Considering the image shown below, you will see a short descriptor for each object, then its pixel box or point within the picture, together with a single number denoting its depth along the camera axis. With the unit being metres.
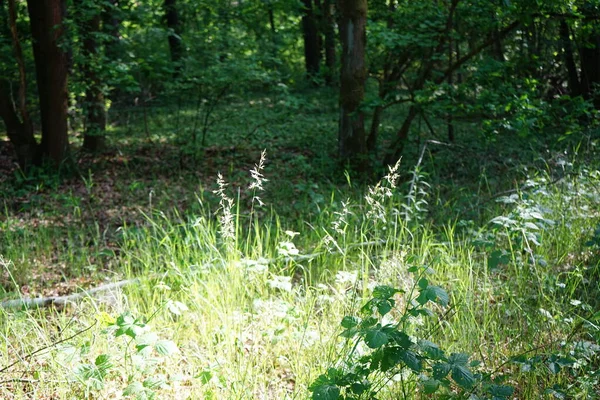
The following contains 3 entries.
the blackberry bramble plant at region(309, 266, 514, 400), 2.16
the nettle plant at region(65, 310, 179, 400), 2.38
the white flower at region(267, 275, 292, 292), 3.20
